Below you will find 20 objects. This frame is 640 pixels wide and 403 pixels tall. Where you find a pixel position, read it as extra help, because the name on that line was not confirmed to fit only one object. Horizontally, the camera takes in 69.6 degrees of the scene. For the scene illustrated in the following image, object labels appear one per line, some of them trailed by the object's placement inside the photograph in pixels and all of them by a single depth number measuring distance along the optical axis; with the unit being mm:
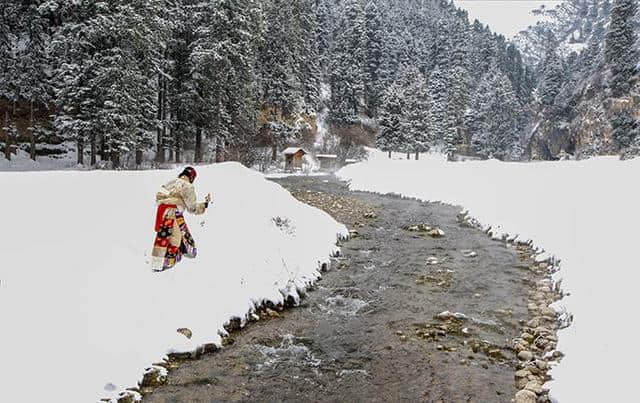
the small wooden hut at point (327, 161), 58406
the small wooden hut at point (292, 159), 51281
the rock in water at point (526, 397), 6082
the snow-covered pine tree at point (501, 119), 76312
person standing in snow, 8281
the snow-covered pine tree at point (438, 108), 72500
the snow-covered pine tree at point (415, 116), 63000
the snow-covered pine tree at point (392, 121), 62531
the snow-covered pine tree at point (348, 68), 69312
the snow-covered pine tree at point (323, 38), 73444
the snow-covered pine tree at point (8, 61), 33031
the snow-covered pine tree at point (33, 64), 33125
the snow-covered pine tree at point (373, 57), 75875
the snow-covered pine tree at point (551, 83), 79500
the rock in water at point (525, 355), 7424
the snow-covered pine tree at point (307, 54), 57494
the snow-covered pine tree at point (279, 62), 50594
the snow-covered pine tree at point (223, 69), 33562
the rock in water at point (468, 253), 14507
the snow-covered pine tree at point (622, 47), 56938
